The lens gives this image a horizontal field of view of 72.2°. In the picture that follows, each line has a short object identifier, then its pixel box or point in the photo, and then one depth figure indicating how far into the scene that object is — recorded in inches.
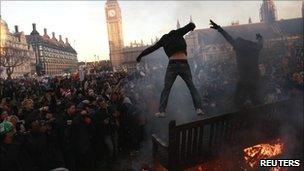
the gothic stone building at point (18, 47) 2114.1
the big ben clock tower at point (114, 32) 3194.3
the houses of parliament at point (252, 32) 2067.4
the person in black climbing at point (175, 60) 185.9
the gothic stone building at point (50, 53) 2844.9
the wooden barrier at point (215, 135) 153.6
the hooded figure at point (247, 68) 220.0
